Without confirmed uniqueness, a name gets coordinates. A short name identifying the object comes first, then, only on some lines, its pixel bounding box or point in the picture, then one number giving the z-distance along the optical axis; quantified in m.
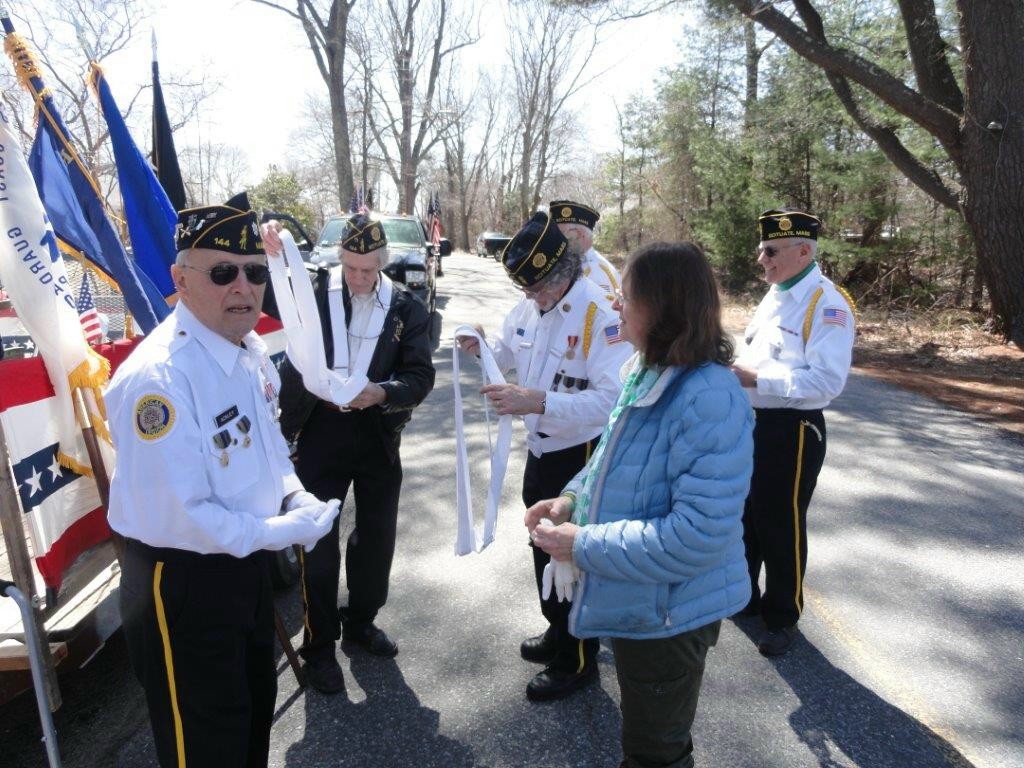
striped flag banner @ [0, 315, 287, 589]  2.50
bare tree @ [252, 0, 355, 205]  20.97
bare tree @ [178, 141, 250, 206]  37.89
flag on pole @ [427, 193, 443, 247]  19.92
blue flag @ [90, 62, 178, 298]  3.73
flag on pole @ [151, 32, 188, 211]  4.21
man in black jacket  2.95
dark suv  11.05
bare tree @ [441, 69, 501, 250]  54.78
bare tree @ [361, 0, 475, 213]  31.59
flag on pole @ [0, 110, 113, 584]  2.65
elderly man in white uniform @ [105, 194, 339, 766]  1.67
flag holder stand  2.22
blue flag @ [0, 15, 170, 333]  3.43
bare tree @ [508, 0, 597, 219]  40.53
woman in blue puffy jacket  1.69
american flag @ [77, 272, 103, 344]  3.51
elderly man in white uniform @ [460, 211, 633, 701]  2.67
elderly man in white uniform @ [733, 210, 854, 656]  3.01
